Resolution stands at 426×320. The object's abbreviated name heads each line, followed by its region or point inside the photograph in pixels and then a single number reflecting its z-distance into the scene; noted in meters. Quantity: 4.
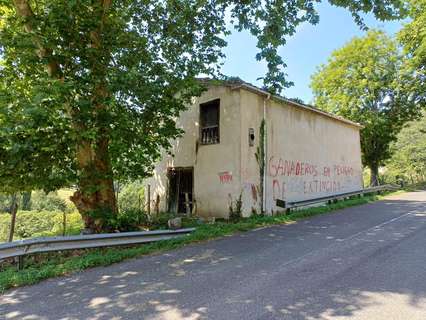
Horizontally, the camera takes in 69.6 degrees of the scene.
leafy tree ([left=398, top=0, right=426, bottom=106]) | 19.72
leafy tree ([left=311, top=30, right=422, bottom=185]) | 22.77
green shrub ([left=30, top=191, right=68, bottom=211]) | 56.97
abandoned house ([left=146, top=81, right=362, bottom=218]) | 11.26
